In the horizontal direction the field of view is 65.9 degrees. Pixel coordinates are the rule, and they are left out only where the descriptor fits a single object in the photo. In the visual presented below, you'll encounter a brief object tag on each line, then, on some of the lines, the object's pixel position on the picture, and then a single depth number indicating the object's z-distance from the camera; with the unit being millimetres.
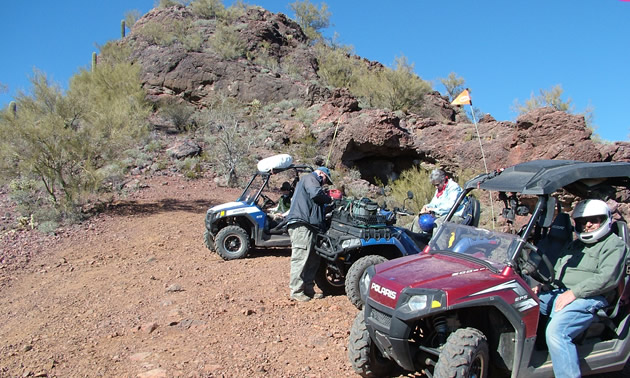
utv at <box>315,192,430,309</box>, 6090
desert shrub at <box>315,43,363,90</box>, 29922
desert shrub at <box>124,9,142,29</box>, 38031
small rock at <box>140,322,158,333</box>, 5281
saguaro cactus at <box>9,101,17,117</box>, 13376
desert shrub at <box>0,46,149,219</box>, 12367
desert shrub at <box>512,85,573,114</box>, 20375
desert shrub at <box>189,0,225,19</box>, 35688
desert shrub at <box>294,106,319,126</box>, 21664
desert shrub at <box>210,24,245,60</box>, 28359
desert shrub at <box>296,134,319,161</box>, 19609
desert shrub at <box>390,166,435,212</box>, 14602
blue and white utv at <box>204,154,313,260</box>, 8750
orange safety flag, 10969
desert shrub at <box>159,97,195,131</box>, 23781
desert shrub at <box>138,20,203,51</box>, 29266
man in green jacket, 3503
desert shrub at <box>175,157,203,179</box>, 18331
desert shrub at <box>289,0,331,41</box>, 40875
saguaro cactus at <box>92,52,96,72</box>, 27609
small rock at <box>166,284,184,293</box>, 6800
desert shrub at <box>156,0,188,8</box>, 36438
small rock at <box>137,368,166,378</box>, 4150
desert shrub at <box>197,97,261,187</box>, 18266
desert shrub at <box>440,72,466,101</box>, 31812
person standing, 6277
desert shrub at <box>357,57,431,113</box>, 23750
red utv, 3338
